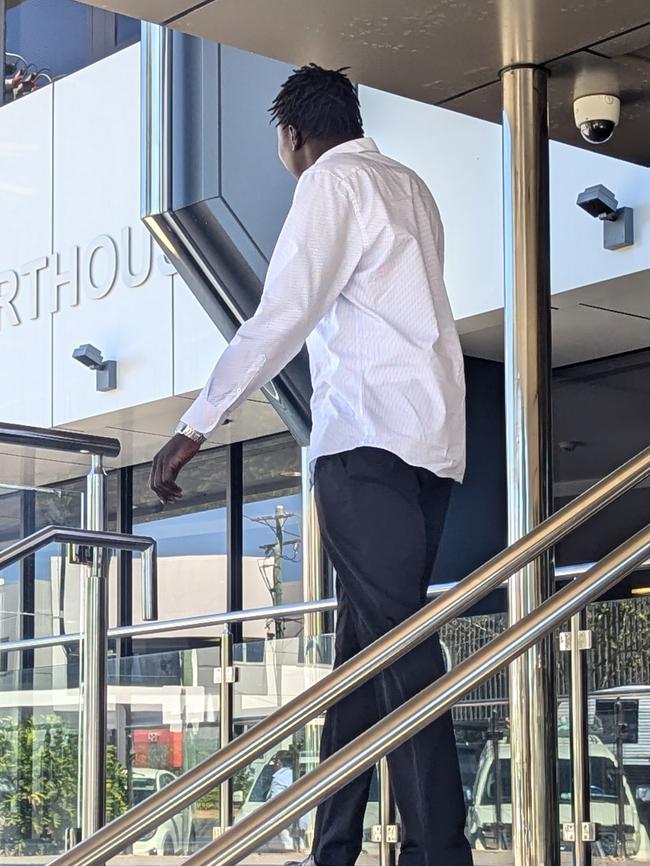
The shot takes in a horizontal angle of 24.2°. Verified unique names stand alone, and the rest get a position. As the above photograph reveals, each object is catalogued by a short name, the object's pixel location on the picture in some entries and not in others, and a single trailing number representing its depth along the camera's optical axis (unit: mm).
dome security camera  3996
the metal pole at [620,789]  4371
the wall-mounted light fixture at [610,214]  6480
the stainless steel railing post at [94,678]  4191
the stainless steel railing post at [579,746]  4410
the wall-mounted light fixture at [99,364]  9867
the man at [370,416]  2859
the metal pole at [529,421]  3549
